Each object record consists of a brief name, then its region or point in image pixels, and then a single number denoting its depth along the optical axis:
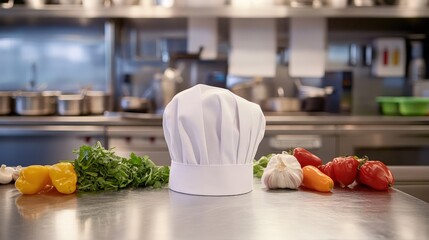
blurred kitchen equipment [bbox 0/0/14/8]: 3.57
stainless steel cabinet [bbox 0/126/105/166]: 3.17
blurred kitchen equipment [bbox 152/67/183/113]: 3.60
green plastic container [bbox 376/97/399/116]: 3.70
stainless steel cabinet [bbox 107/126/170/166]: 3.16
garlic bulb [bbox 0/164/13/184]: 1.29
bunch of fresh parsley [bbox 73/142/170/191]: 1.21
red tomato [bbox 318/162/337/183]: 1.31
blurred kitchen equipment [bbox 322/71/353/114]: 3.66
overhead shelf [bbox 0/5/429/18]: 3.47
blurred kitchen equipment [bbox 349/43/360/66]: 3.98
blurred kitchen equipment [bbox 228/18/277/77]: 3.88
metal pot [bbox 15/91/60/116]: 3.36
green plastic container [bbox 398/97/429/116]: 3.52
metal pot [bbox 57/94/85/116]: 3.38
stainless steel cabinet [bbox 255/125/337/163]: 3.19
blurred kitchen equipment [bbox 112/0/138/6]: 3.59
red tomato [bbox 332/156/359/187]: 1.28
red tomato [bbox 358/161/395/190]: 1.25
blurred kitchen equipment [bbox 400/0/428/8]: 3.58
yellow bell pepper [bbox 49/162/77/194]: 1.16
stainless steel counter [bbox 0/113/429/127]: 3.20
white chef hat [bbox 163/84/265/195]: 1.12
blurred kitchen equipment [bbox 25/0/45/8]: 3.60
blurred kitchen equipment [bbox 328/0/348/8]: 3.60
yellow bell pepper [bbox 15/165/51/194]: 1.16
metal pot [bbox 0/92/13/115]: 3.44
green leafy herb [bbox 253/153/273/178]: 1.42
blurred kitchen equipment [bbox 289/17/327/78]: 3.85
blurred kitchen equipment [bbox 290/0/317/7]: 3.64
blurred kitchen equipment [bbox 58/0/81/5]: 3.62
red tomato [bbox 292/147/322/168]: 1.38
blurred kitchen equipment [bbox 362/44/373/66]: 3.95
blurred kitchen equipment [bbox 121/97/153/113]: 3.52
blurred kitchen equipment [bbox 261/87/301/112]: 3.69
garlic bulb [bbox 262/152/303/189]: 1.23
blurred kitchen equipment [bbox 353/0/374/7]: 3.61
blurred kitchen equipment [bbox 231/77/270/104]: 3.73
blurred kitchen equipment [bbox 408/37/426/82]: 3.89
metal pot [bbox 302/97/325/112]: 3.71
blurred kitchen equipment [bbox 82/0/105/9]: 3.53
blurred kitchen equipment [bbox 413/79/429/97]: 3.89
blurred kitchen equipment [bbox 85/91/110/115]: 3.51
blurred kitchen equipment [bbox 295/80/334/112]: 3.71
